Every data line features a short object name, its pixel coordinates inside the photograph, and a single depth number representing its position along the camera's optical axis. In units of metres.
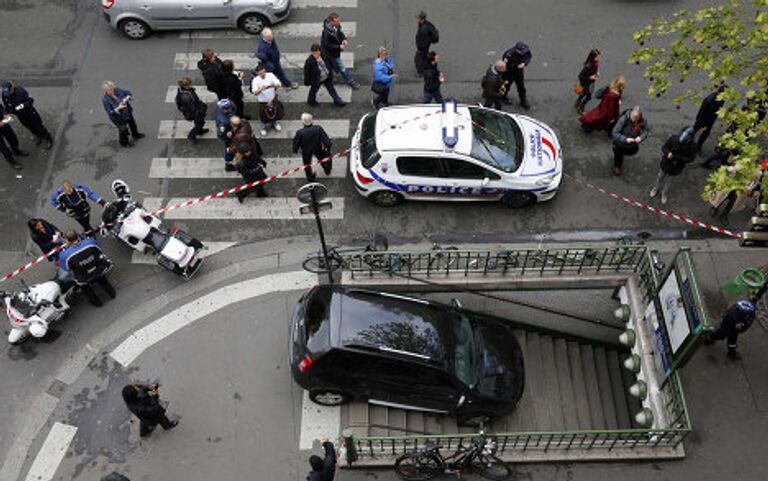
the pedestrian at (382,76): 13.62
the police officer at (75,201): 11.80
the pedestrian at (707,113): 12.72
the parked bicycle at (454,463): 9.37
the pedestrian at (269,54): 13.87
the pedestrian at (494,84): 13.40
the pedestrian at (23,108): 12.93
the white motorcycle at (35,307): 11.17
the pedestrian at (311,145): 12.55
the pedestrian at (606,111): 13.22
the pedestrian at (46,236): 11.22
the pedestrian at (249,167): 12.41
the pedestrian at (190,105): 13.15
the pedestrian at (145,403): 9.42
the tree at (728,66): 8.95
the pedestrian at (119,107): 12.99
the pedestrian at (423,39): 14.23
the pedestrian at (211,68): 13.40
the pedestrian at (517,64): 13.70
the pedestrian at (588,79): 13.53
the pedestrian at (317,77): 13.75
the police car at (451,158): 12.42
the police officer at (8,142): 13.01
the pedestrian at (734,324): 9.91
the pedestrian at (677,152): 11.96
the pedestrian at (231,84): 13.45
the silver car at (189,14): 15.46
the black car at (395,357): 9.79
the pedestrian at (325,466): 8.77
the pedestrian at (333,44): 14.12
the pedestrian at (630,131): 12.62
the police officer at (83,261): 11.14
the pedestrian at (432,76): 13.63
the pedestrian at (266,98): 13.50
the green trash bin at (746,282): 10.94
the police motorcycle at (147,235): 11.94
